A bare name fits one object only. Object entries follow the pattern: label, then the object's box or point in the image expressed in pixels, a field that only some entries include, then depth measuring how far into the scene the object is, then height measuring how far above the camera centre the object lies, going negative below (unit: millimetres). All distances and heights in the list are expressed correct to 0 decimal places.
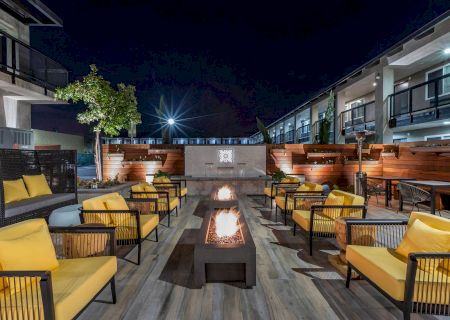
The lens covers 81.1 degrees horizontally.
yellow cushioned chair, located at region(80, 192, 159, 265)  3463 -885
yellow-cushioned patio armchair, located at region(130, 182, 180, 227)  5297 -883
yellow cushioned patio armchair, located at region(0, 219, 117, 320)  1687 -965
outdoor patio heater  6659 -671
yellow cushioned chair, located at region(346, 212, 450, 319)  1951 -958
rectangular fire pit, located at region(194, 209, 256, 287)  2697 -1031
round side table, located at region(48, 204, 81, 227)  4457 -1066
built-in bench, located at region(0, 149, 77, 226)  4539 -470
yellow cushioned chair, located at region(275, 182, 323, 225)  5195 -792
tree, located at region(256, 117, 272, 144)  11002 +860
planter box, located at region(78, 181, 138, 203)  6734 -945
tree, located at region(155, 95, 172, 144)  10703 +1449
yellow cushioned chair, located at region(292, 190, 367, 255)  3750 -901
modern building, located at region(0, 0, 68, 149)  8039 +2756
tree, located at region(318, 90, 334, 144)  10641 +1028
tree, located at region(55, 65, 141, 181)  7324 +1553
